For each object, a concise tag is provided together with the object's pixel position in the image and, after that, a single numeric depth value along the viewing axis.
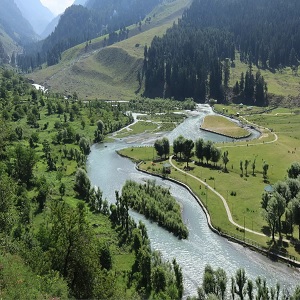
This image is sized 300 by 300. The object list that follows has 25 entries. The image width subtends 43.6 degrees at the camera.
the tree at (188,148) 148.50
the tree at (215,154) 142.88
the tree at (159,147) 157.50
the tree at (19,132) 167.79
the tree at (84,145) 169.36
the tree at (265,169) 129.12
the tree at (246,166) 131.45
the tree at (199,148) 145.50
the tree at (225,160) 137.25
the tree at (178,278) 66.00
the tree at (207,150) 143.77
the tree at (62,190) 109.20
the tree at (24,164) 111.76
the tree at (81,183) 112.81
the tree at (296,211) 86.06
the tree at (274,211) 85.12
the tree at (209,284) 63.81
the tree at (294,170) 115.12
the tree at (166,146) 157.50
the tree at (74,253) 48.84
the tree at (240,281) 65.06
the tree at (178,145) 151.40
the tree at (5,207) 61.23
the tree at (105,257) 69.12
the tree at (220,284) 64.06
